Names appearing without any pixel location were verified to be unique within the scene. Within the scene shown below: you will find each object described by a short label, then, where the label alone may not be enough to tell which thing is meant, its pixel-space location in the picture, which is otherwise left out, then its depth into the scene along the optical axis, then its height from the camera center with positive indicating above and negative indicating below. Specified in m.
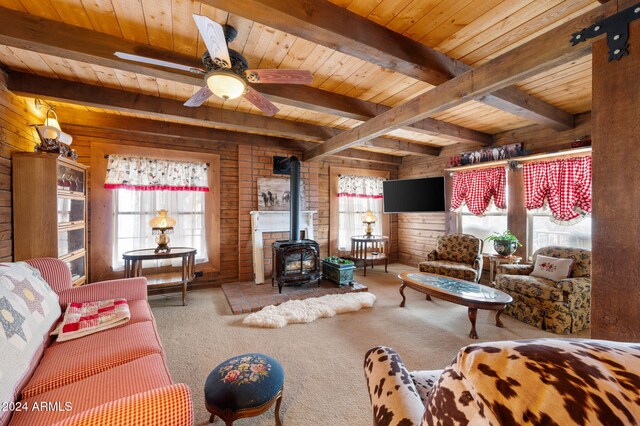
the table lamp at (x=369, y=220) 5.37 -0.18
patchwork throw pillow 1.07 -0.59
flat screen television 4.78 +0.33
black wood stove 3.80 -0.67
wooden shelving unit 2.33 +0.06
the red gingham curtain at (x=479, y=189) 4.17 +0.40
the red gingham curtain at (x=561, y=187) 3.22 +0.34
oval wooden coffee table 2.47 -0.87
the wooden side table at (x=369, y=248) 5.11 -0.80
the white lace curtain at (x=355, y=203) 5.50 +0.19
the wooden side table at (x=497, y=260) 3.58 -0.72
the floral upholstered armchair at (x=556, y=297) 2.63 -0.94
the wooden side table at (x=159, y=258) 3.25 -0.71
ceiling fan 1.61 +0.97
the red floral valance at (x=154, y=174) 3.61 +0.56
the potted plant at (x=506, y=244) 3.59 -0.47
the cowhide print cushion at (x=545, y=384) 0.40 -0.30
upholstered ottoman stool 1.26 -0.93
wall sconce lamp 2.50 +0.75
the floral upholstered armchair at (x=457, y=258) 3.67 -0.76
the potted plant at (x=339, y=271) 4.09 -0.98
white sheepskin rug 2.82 -1.21
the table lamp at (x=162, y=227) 3.50 -0.22
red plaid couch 0.84 -0.81
